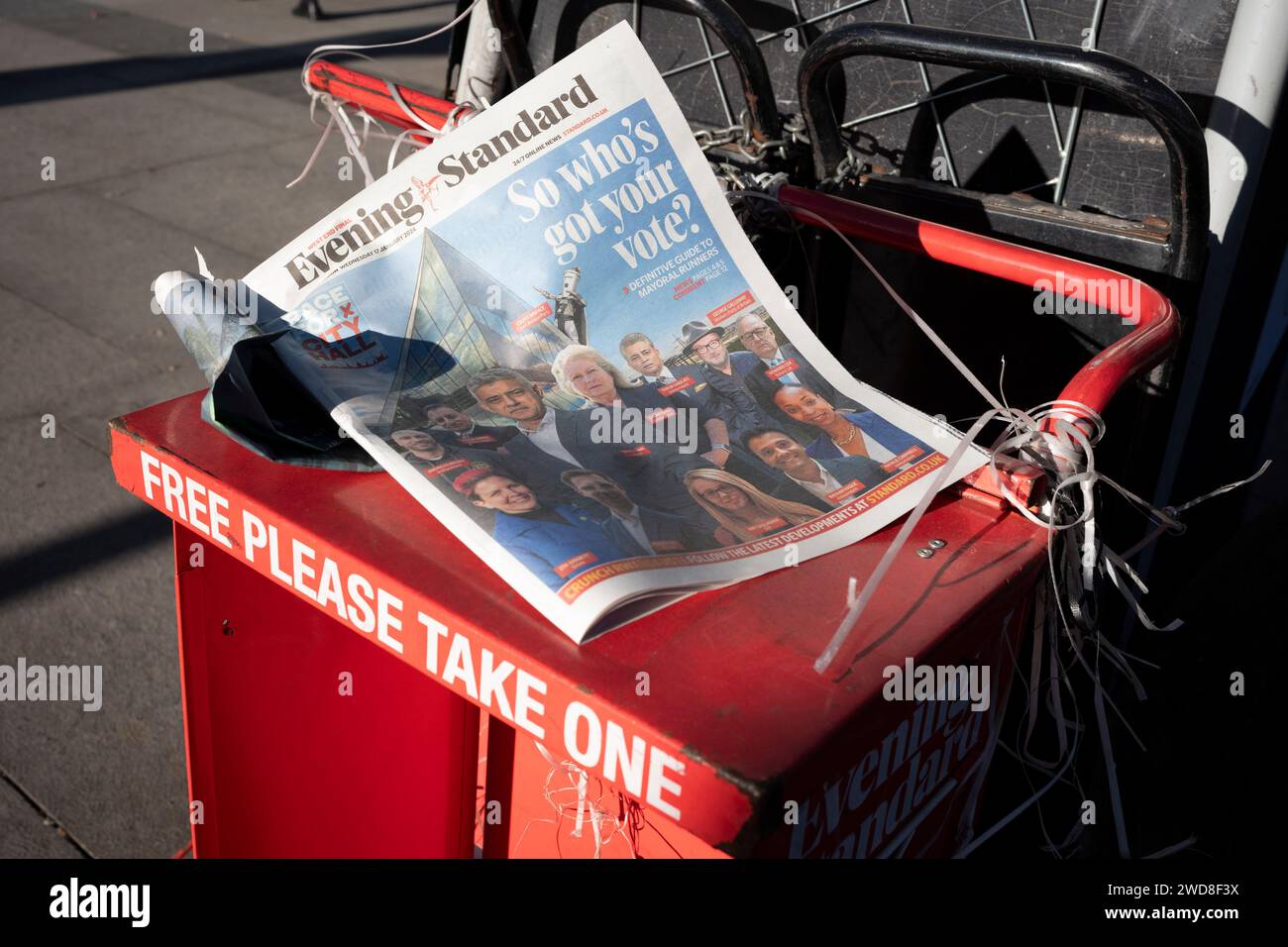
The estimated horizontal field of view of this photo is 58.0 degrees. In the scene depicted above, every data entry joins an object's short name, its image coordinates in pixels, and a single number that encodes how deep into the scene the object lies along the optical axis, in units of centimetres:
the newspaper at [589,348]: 103
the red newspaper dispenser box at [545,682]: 81
